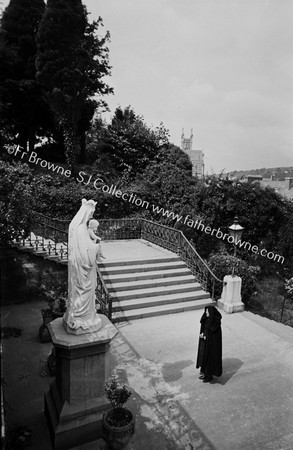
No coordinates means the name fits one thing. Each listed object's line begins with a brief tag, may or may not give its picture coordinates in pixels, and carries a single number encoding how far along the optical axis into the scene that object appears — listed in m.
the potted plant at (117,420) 4.59
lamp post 10.44
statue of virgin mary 5.06
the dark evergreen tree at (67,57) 21.02
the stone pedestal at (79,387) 4.88
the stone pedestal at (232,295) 10.80
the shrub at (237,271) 12.43
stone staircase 10.59
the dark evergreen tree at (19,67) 23.22
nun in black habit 6.79
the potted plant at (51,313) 8.26
